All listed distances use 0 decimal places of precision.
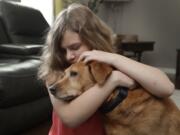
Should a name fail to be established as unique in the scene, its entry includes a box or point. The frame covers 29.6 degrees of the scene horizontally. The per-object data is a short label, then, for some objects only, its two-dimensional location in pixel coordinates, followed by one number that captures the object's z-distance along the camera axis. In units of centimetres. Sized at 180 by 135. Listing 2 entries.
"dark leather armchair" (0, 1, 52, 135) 200
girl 121
